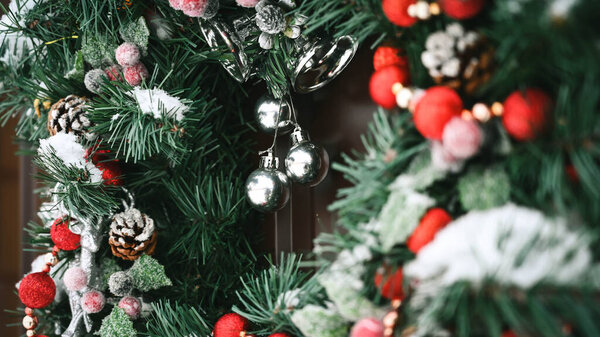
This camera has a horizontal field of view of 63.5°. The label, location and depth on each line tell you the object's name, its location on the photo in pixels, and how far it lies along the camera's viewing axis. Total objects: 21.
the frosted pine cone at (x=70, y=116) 0.70
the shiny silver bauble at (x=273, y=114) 0.70
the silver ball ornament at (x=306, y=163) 0.65
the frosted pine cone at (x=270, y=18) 0.59
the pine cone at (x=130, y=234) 0.70
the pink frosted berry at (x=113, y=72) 0.71
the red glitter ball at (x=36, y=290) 0.71
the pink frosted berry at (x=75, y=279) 0.70
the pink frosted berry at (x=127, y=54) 0.69
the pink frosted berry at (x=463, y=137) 0.36
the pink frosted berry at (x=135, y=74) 0.69
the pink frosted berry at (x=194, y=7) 0.60
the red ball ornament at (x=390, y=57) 0.48
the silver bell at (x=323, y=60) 0.61
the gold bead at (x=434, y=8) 0.41
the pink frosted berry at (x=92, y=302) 0.71
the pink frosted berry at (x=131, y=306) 0.70
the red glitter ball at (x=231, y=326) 0.61
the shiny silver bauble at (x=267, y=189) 0.66
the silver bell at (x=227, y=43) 0.64
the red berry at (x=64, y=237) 0.73
